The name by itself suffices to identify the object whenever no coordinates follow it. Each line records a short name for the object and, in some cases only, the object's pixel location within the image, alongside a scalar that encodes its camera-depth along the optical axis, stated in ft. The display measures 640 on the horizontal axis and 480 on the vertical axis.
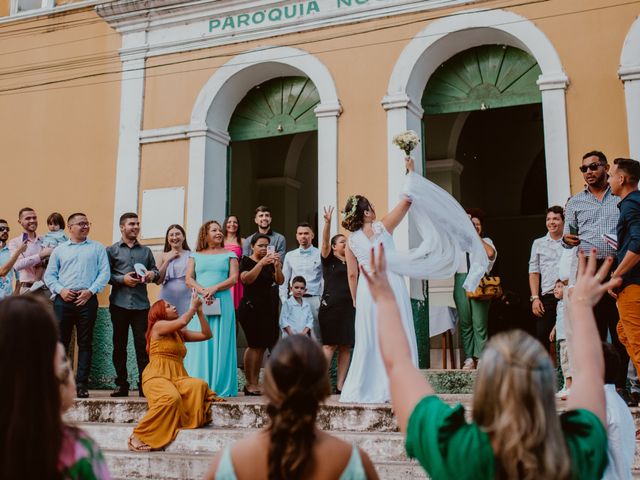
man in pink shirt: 30.32
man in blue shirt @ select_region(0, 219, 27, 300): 28.60
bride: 22.09
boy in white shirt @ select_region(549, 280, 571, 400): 22.91
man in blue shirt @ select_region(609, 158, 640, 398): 18.81
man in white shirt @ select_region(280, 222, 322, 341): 29.22
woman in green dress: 6.55
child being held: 31.19
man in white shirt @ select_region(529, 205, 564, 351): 25.79
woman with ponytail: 7.68
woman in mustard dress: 21.39
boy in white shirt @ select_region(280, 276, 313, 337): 28.68
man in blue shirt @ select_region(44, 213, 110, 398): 26.84
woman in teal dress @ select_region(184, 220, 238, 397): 26.76
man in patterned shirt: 21.03
